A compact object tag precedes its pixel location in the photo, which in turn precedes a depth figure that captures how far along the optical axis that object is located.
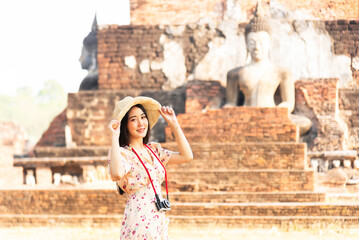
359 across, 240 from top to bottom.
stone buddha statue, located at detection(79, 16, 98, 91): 13.55
